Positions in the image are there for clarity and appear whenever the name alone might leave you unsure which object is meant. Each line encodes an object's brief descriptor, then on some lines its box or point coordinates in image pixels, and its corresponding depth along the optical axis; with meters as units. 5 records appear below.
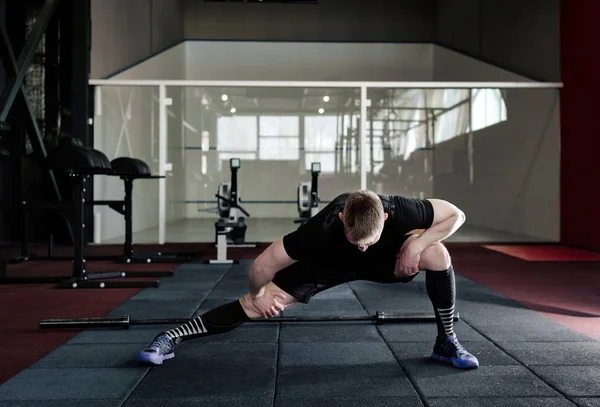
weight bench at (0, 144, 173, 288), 3.84
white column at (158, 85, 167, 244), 7.57
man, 2.03
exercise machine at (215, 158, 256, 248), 6.80
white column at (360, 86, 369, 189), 7.80
